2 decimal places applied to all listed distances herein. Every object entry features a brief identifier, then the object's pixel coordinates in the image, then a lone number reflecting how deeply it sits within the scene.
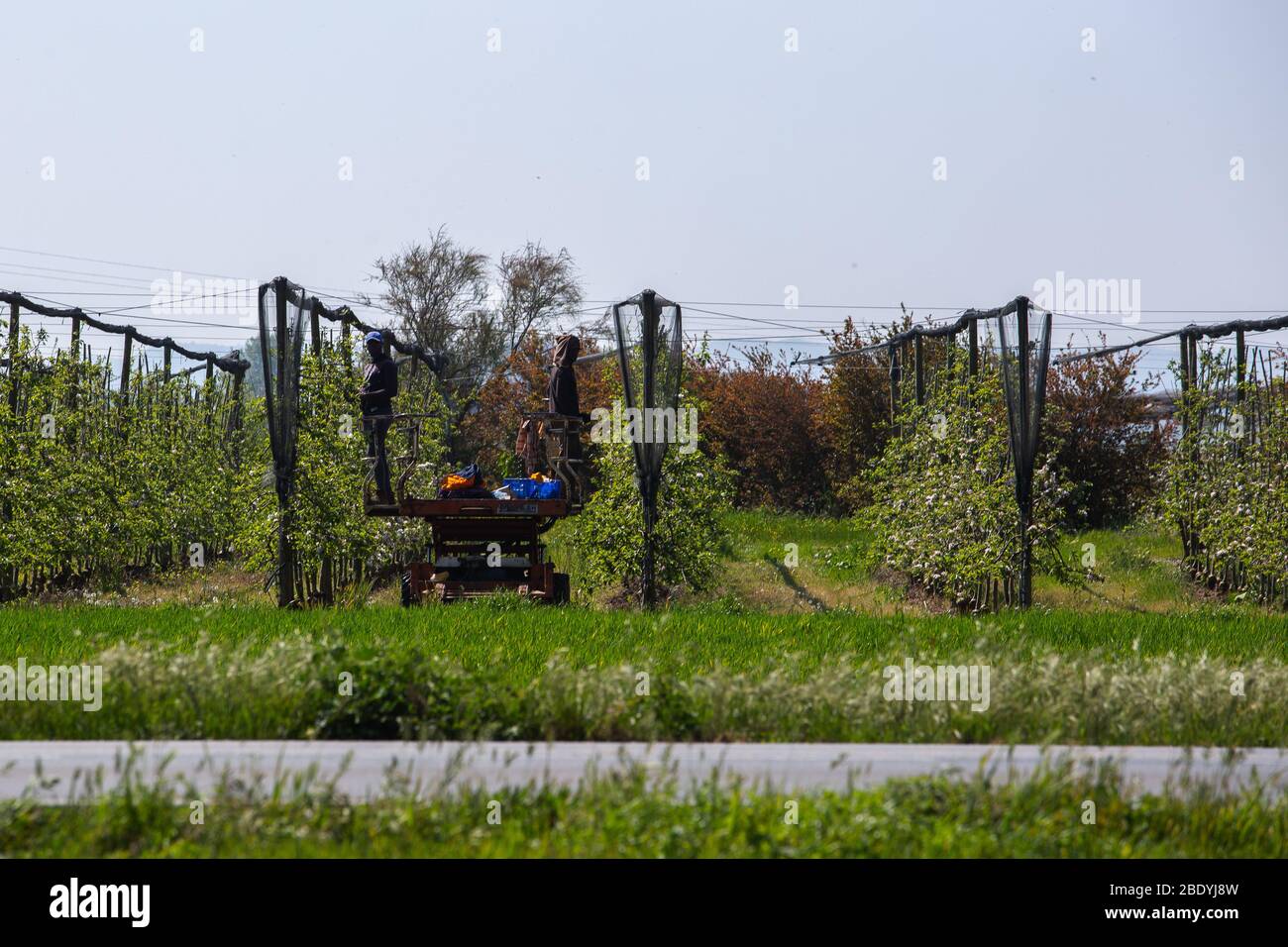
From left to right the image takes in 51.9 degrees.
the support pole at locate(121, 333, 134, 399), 23.95
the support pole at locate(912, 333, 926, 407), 22.44
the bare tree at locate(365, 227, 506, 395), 45.88
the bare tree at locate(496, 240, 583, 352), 48.25
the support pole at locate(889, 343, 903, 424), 25.13
